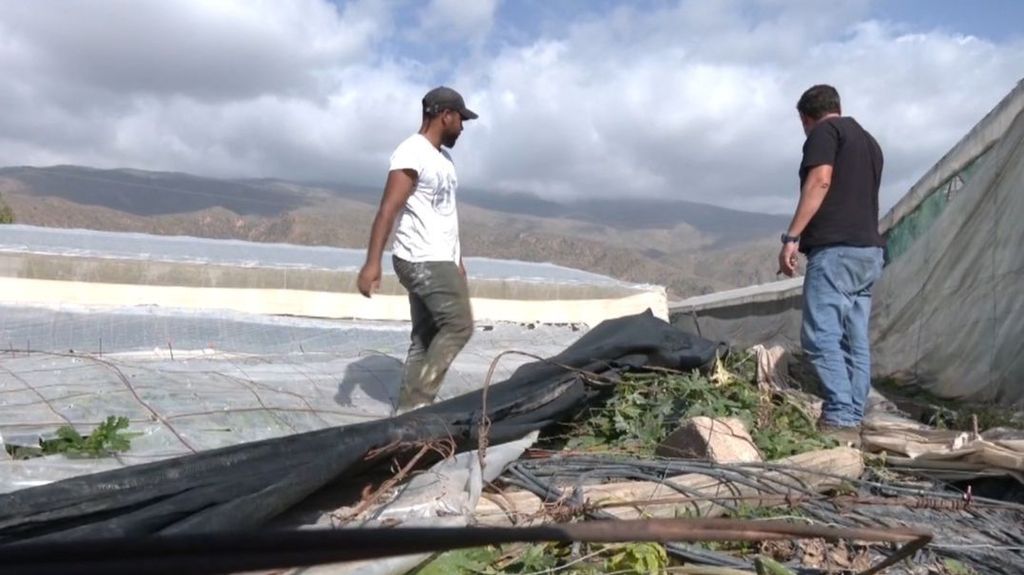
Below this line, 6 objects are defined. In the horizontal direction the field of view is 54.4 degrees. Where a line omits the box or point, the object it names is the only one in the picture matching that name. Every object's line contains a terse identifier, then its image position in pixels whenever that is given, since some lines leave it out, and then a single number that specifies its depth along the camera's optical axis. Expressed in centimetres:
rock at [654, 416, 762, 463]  325
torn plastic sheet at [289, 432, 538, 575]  255
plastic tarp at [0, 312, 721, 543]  221
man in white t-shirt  404
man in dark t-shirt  403
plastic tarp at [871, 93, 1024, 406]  532
